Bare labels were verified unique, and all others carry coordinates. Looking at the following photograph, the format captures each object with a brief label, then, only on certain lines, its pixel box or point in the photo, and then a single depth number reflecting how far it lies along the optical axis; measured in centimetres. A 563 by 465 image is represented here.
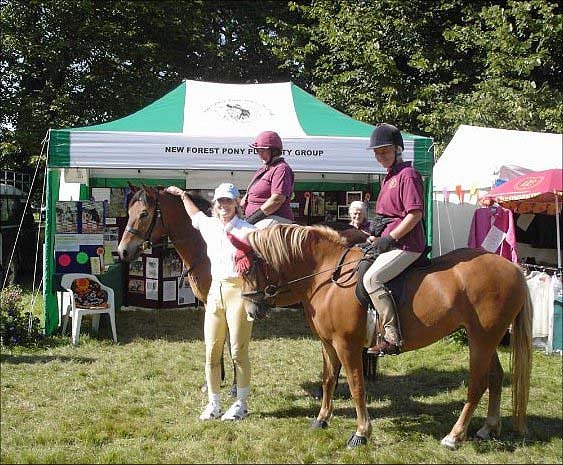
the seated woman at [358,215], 590
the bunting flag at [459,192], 930
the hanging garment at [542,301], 676
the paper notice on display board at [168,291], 946
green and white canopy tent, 704
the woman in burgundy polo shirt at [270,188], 490
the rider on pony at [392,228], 388
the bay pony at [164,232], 570
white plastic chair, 707
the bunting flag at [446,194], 1007
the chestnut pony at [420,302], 405
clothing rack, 673
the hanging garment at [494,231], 735
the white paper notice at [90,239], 758
